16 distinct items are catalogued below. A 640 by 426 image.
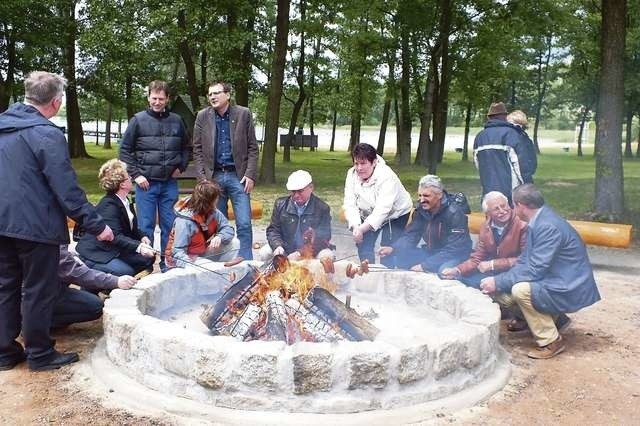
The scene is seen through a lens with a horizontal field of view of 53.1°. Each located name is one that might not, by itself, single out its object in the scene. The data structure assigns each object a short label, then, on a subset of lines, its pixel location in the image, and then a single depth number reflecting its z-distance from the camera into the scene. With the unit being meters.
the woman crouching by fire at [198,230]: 5.40
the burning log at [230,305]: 4.44
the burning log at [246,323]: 4.17
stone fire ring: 3.41
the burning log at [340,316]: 4.16
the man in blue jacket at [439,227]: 5.56
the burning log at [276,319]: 4.08
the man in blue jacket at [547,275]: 4.45
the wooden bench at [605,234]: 7.70
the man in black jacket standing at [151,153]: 6.39
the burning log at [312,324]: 4.07
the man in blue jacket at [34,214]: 3.75
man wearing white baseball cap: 5.51
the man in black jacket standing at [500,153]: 6.91
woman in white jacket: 5.74
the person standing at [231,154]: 6.39
